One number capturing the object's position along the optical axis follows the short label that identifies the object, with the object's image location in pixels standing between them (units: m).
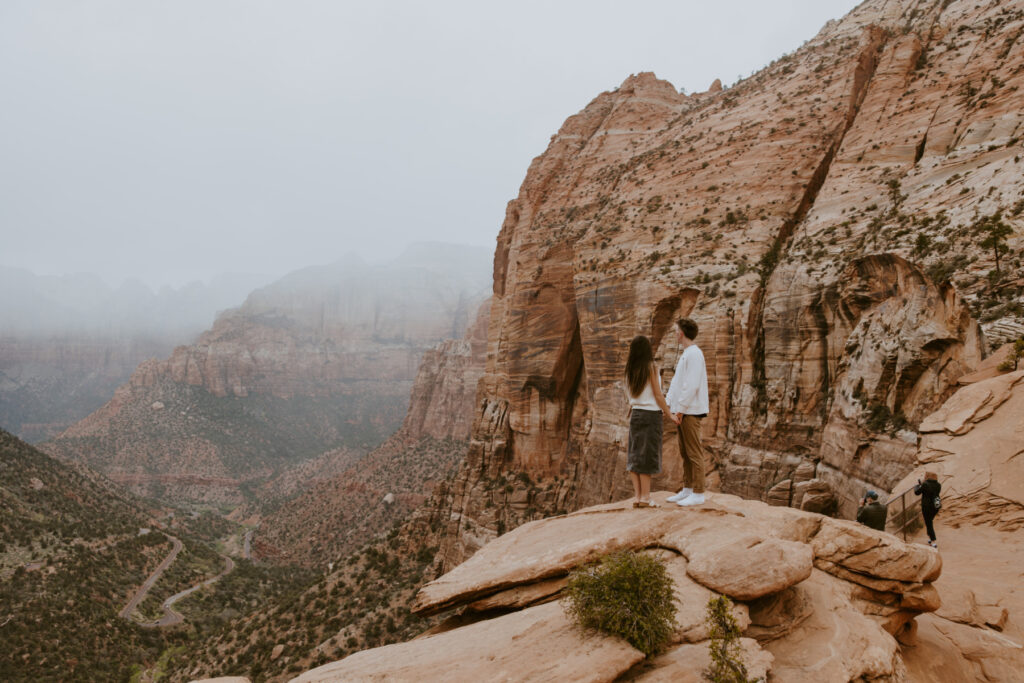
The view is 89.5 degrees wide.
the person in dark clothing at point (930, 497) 10.88
